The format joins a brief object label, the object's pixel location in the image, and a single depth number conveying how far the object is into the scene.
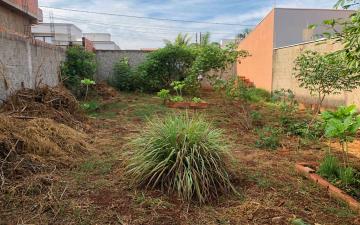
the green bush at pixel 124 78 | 13.46
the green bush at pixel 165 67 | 13.37
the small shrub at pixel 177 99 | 10.22
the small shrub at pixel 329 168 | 4.17
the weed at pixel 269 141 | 5.73
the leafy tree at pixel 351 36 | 2.32
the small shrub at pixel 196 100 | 10.09
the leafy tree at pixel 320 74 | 5.35
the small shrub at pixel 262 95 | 12.11
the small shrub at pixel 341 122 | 3.72
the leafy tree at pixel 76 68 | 10.23
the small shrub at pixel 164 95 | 10.26
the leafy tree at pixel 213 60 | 8.65
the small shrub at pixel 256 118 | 7.78
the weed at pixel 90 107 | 8.39
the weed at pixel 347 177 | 3.91
